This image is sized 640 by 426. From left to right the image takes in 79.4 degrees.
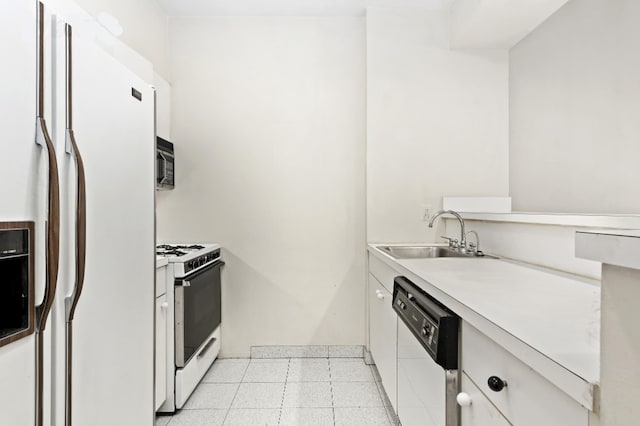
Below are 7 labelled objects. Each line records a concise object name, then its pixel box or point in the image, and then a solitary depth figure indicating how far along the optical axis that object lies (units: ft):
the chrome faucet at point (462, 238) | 7.74
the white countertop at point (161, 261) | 6.86
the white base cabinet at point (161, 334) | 6.85
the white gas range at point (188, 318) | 7.26
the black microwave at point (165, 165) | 8.95
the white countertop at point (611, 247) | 1.59
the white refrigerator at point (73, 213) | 3.11
